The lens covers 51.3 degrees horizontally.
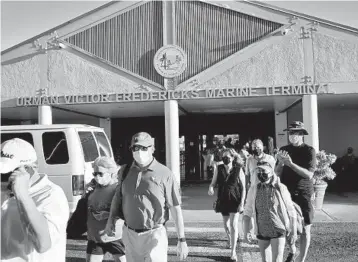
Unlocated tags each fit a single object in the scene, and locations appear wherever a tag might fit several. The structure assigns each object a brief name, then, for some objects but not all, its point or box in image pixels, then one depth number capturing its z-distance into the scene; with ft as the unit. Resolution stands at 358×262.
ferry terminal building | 34.35
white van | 20.56
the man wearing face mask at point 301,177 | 15.03
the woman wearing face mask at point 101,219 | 12.53
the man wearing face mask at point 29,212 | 5.64
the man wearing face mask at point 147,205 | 10.82
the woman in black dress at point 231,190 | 17.80
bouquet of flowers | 29.37
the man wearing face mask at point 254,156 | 18.47
